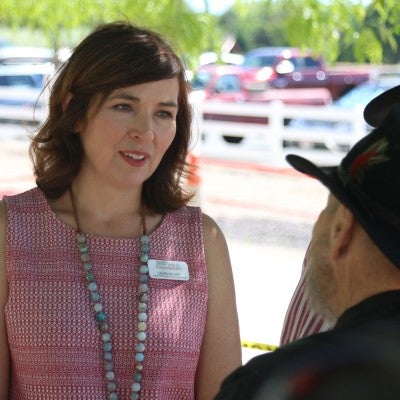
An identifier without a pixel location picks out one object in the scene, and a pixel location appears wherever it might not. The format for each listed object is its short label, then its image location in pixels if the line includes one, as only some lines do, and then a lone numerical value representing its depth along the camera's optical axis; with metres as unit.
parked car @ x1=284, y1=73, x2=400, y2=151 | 15.01
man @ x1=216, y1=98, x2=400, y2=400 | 1.34
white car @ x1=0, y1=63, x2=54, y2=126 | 17.14
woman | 2.67
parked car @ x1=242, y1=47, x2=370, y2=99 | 23.41
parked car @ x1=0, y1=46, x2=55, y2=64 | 25.31
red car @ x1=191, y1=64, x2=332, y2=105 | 19.47
